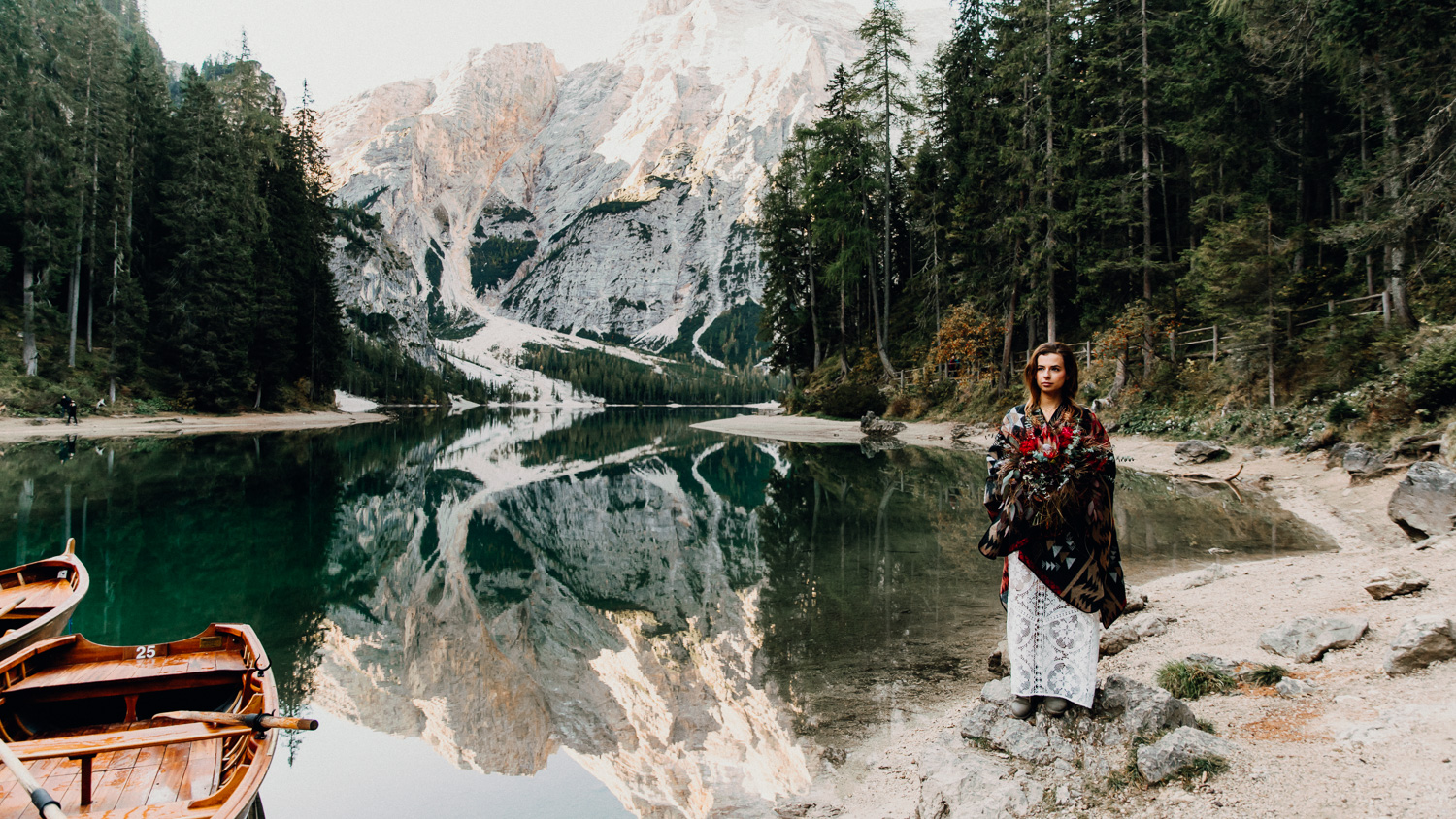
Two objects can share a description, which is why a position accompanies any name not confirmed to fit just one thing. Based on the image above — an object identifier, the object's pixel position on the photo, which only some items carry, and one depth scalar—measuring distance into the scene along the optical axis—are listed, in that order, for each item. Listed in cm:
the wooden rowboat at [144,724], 339
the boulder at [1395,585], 539
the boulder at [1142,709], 368
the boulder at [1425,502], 775
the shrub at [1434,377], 1151
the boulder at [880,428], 3306
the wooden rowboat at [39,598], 558
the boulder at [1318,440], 1440
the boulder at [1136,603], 668
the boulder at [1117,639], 584
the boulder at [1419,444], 1050
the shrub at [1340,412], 1399
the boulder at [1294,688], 402
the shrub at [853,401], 3853
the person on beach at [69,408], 3153
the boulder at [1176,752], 331
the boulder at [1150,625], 595
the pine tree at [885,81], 3525
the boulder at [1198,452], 1723
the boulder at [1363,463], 1155
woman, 385
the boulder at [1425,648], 391
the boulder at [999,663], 587
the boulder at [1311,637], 455
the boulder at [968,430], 2910
